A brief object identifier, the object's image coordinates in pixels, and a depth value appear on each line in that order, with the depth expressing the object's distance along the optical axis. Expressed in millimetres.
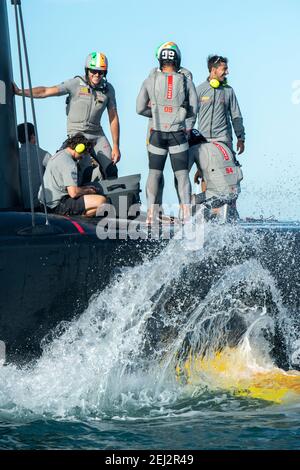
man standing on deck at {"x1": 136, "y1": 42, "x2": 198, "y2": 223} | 18078
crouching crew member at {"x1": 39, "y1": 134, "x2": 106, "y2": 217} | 16297
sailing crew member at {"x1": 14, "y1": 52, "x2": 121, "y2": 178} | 19187
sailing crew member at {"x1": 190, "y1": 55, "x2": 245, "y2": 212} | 21250
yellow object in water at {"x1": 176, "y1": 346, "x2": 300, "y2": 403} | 13898
